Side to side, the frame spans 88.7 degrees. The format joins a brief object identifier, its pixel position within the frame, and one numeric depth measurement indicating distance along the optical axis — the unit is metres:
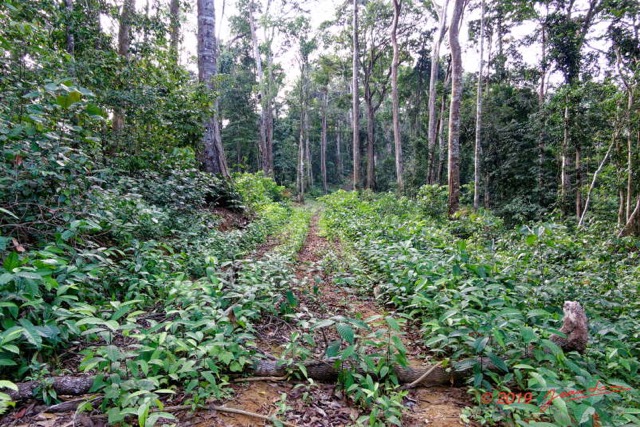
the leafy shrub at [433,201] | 11.41
